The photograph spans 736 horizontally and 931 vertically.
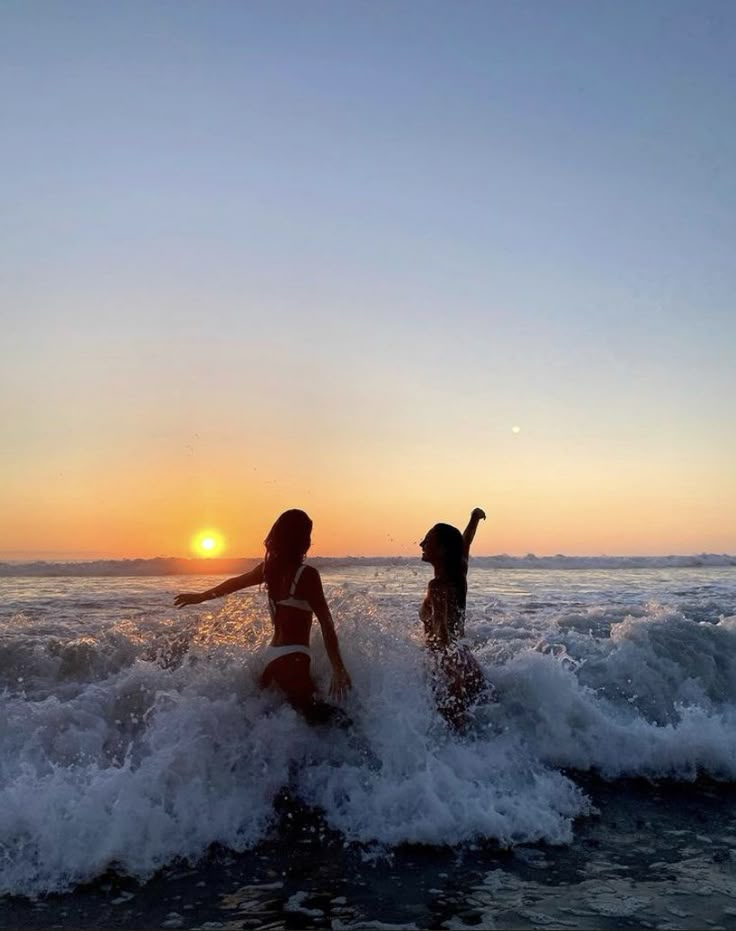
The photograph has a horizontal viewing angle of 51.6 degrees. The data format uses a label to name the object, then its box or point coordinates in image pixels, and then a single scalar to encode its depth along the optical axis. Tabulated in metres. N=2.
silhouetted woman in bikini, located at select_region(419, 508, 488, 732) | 7.32
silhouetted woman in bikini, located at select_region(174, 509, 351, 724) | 6.11
